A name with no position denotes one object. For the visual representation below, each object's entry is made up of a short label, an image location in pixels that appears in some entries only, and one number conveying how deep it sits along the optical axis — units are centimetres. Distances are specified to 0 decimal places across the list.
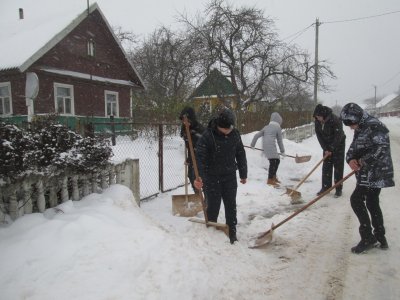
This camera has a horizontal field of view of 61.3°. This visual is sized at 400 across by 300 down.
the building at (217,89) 2031
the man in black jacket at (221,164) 412
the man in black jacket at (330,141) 651
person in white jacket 770
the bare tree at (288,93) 3703
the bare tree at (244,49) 1956
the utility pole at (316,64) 2022
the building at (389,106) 9574
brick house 1456
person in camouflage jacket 382
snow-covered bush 318
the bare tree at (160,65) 2686
